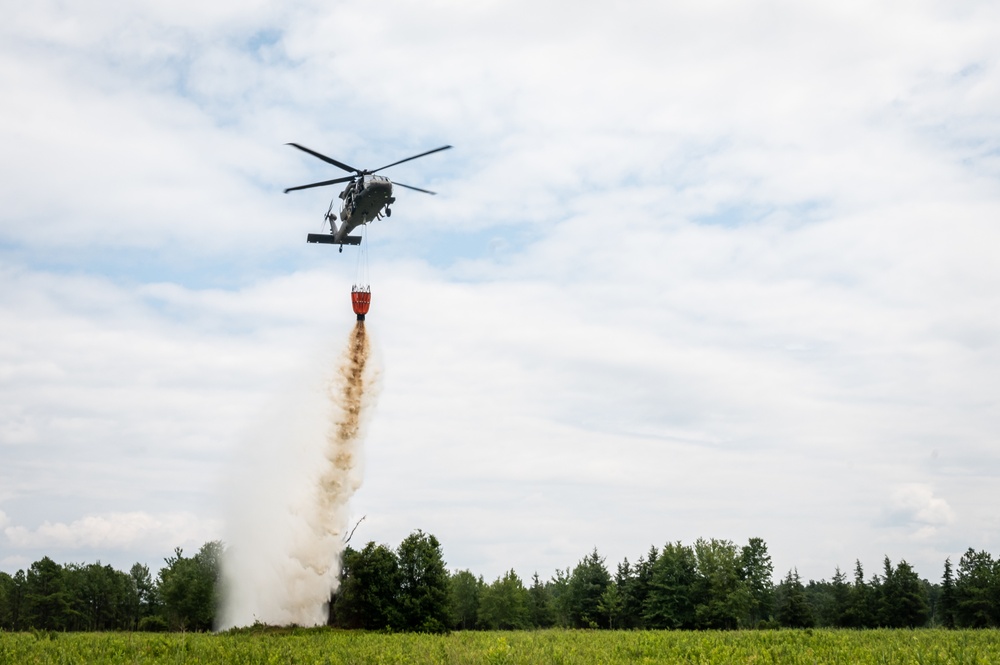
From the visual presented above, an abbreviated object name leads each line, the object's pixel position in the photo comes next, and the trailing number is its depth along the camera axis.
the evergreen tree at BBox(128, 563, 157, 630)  110.81
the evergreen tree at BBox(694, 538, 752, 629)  93.69
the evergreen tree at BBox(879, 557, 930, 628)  92.50
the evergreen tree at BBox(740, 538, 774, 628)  104.00
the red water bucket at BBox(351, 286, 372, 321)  66.00
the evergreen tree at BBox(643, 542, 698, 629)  96.50
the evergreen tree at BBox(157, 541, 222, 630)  85.44
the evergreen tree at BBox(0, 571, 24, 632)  113.88
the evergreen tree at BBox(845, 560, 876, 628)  94.69
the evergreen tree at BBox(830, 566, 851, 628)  99.25
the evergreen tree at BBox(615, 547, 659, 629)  102.12
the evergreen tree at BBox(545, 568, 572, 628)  111.62
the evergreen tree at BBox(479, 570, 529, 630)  109.31
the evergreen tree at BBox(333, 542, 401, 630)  69.12
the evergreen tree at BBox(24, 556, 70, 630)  105.25
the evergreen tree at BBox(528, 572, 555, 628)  119.62
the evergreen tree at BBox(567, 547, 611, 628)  104.50
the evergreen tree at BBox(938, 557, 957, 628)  95.81
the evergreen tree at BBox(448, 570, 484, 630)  126.56
